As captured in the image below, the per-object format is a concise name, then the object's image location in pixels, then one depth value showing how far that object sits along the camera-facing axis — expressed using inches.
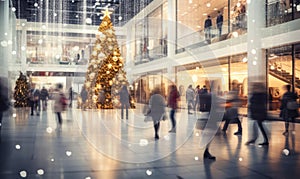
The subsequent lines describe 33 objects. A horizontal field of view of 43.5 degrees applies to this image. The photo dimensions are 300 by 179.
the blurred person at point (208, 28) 685.9
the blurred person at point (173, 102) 355.3
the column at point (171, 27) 868.6
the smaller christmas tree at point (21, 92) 711.7
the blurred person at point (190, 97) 657.6
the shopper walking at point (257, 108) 290.2
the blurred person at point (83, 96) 690.9
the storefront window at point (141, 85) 780.0
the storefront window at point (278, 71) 509.7
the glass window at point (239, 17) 571.7
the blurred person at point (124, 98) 547.7
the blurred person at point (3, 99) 300.8
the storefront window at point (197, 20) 685.3
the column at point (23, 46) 1299.7
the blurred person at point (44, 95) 677.3
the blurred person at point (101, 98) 665.6
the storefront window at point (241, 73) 579.0
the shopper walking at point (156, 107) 293.4
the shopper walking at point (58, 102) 408.8
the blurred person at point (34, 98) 608.5
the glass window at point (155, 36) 953.5
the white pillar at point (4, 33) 647.8
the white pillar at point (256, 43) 526.6
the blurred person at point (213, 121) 287.5
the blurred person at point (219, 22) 641.7
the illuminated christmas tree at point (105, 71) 677.9
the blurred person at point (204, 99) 536.8
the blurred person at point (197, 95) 636.7
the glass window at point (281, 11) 479.7
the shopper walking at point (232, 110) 323.8
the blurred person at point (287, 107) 359.3
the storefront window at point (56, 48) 1448.1
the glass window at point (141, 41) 1059.9
